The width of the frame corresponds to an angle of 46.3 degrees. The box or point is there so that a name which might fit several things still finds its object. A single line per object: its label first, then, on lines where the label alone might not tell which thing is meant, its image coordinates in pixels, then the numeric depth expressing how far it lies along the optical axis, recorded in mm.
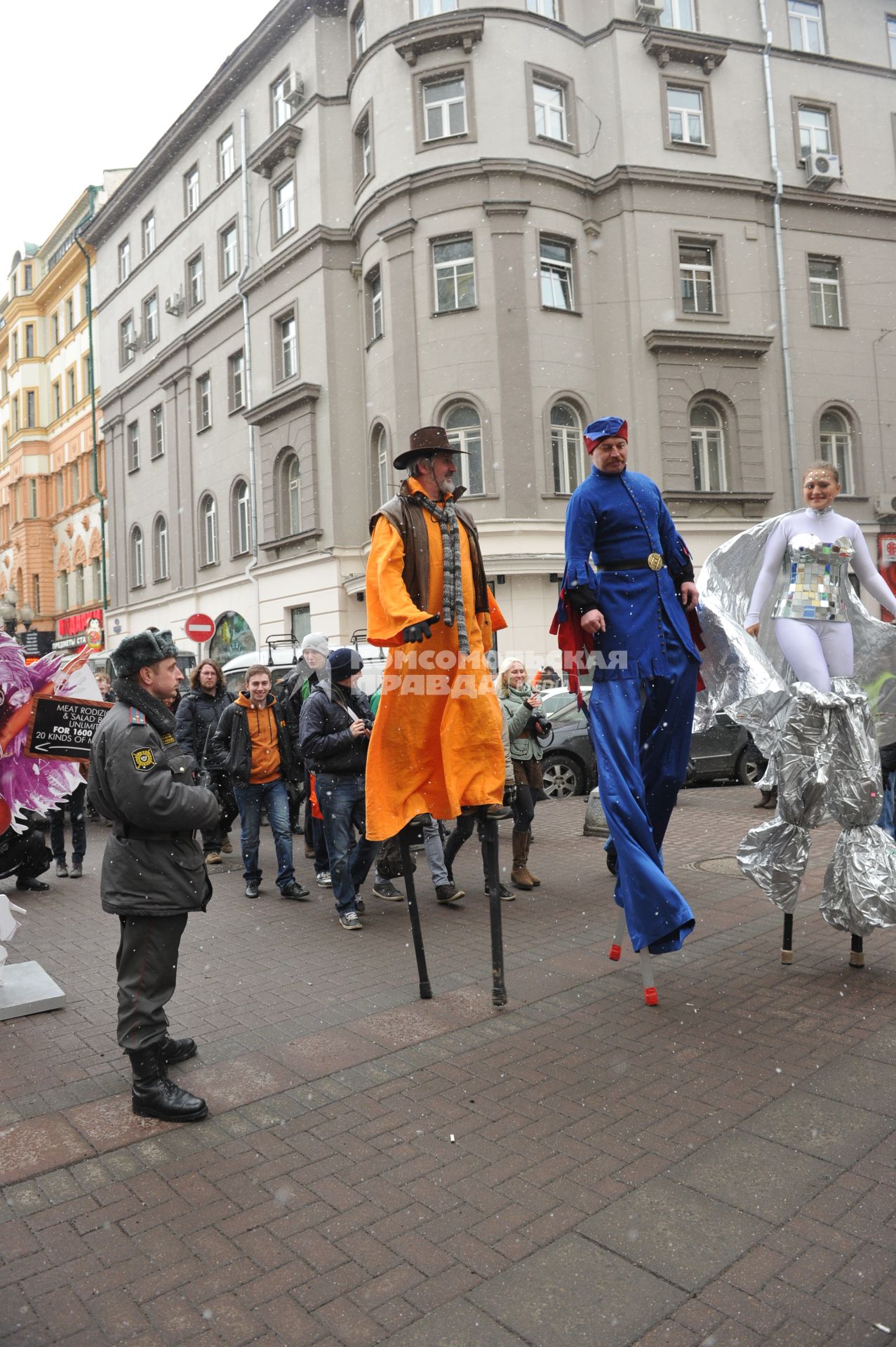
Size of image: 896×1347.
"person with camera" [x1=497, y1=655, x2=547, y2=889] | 7836
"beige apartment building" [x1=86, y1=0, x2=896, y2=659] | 21828
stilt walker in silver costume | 4926
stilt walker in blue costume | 4668
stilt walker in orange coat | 4668
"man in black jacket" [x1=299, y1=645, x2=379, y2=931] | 7207
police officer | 3723
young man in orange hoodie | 8305
